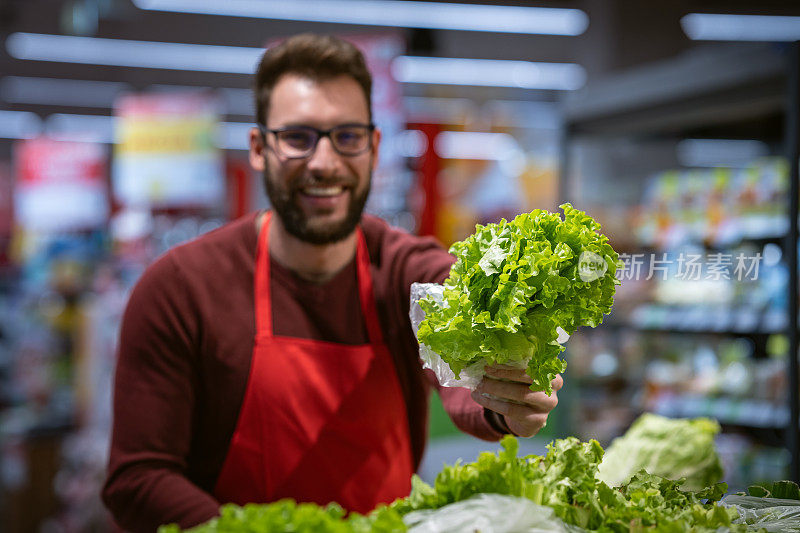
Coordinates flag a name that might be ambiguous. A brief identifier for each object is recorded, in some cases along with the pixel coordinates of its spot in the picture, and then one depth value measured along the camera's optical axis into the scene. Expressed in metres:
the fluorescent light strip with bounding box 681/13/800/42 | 9.11
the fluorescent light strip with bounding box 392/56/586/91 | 11.64
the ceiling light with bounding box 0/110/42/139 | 15.22
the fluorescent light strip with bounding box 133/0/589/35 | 9.16
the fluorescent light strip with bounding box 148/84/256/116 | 13.46
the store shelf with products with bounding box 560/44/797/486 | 3.90
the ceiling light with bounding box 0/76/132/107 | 12.95
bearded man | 1.84
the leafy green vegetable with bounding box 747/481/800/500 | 1.52
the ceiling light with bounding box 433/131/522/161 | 15.46
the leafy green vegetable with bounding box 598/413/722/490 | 2.37
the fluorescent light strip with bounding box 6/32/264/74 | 10.88
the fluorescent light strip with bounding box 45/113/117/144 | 15.61
